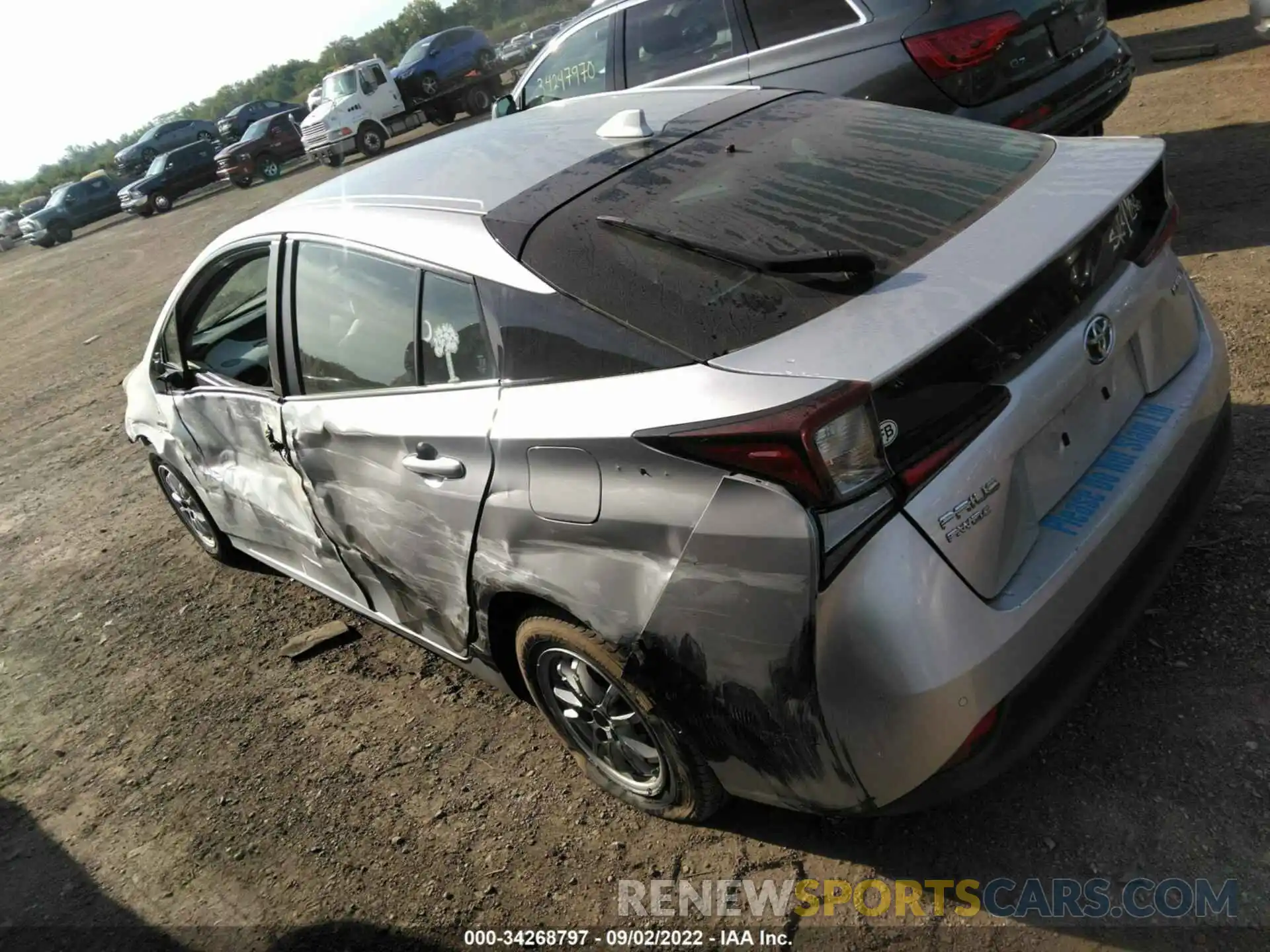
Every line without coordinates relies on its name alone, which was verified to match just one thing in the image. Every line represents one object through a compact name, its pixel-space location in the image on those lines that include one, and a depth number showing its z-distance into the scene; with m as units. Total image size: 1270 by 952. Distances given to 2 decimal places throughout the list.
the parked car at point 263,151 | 25.11
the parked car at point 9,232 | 36.22
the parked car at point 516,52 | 27.00
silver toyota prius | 1.97
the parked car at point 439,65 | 22.88
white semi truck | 22.00
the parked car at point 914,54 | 5.10
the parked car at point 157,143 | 34.38
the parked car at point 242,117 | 31.34
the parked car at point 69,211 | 30.25
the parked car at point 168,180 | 27.56
